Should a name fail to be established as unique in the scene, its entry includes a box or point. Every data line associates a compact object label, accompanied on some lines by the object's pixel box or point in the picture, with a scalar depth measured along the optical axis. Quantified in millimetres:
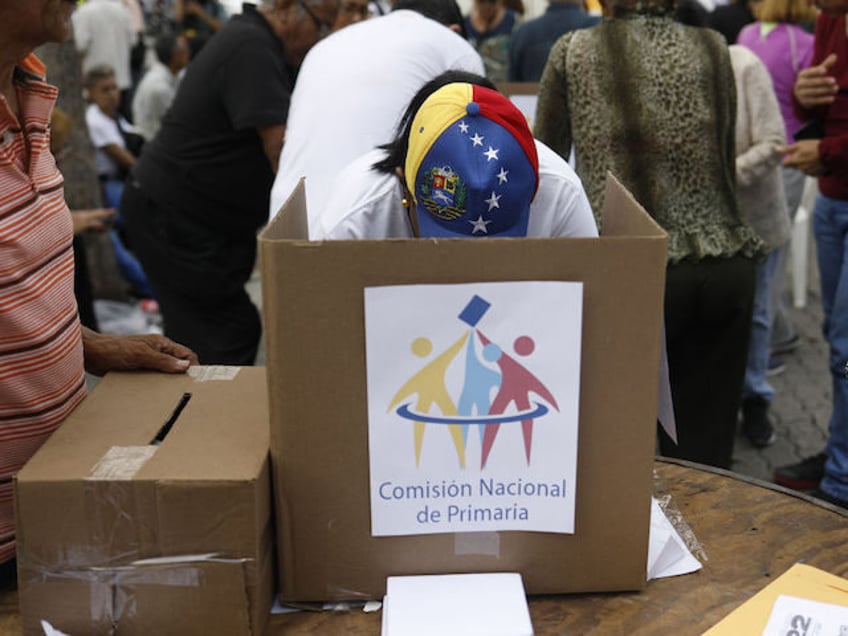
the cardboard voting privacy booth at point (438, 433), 1131
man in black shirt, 3020
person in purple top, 3824
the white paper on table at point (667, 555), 1305
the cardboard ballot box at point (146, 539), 1118
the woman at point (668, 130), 2506
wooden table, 1214
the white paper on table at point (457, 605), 1134
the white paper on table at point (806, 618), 1157
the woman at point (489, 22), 5996
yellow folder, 1183
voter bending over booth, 1378
